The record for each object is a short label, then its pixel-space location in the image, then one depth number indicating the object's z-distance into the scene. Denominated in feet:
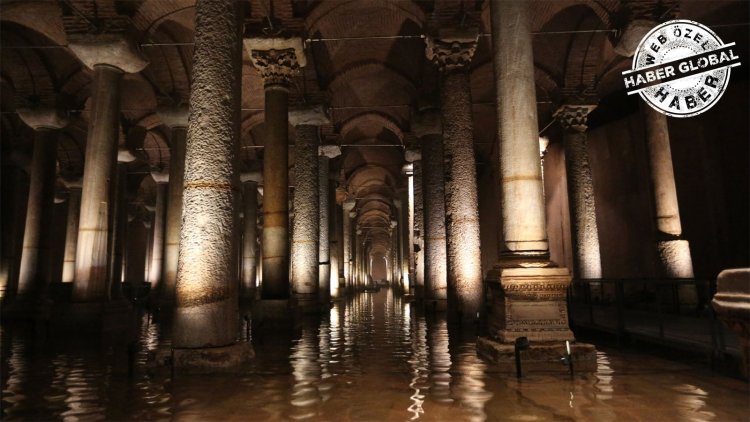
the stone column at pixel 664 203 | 33.58
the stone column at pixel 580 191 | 43.86
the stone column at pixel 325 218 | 54.08
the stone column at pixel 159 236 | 60.44
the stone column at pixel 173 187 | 41.63
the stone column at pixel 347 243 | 90.79
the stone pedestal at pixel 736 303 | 7.64
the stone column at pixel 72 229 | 49.32
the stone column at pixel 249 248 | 64.90
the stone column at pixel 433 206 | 42.55
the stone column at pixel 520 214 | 18.26
